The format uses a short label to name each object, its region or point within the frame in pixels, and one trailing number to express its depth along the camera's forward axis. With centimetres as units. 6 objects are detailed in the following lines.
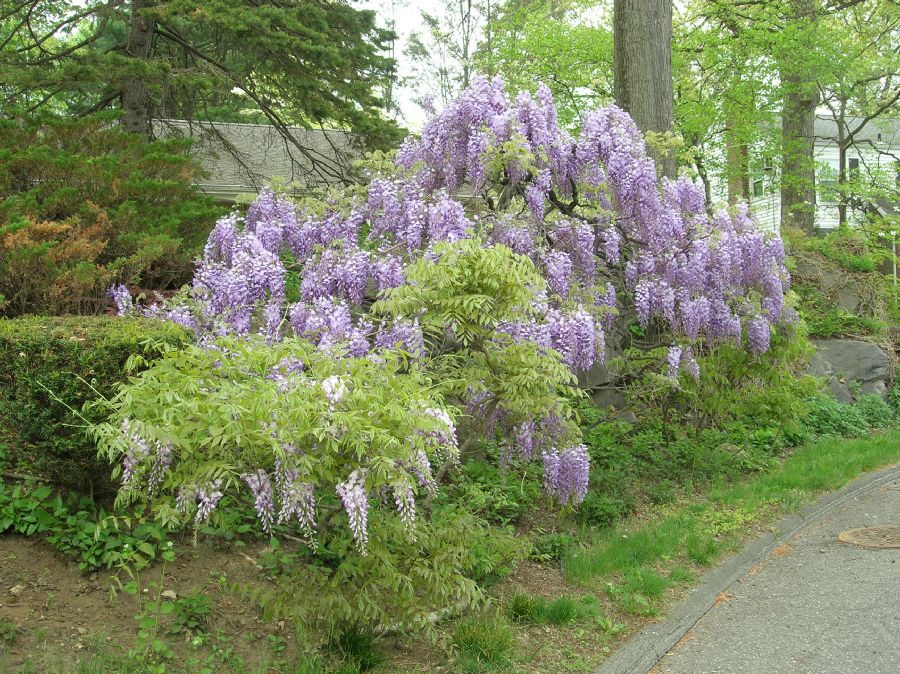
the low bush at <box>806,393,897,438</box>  1135
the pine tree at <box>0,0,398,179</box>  998
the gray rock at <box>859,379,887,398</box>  1341
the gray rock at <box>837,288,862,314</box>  1478
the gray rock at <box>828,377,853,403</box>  1277
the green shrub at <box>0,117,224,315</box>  745
